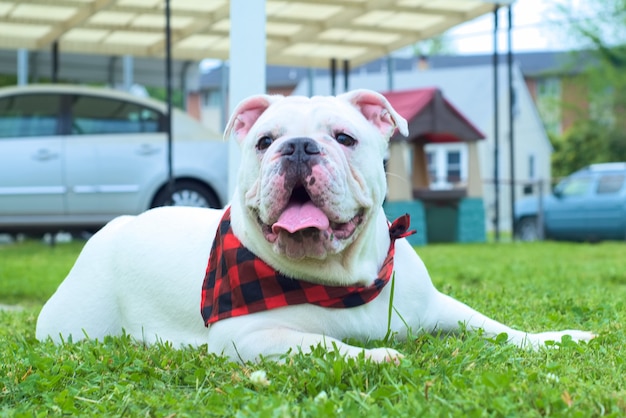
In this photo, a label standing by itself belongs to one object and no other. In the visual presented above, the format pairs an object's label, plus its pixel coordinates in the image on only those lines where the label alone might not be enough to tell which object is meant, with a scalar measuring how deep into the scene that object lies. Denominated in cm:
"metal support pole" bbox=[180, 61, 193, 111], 1783
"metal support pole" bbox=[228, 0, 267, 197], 694
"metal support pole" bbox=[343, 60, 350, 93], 1482
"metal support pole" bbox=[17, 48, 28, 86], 1573
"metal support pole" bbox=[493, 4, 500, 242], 1290
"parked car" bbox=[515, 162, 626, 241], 1634
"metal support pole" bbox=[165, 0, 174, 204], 962
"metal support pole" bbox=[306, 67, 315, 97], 1610
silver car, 1081
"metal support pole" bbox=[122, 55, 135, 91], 1730
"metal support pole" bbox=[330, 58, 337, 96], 1451
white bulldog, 294
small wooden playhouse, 1262
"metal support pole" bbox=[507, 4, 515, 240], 1280
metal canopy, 1130
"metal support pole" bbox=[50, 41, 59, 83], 1341
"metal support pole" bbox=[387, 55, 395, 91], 1562
